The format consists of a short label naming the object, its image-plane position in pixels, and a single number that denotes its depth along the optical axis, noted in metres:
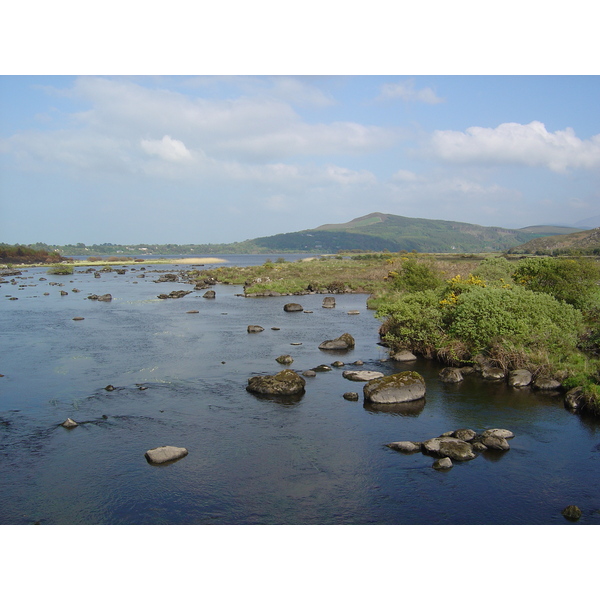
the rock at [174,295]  67.04
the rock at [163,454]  18.55
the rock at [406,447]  19.47
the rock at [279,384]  26.27
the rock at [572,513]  14.84
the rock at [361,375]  28.73
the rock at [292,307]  56.25
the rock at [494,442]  19.52
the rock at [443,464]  17.98
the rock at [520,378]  27.62
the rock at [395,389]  25.23
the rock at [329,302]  59.53
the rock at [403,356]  33.16
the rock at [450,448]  18.95
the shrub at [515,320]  29.48
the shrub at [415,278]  48.53
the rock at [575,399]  23.98
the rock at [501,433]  20.39
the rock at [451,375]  28.67
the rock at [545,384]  26.88
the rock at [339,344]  36.56
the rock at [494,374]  28.83
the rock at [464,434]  20.27
